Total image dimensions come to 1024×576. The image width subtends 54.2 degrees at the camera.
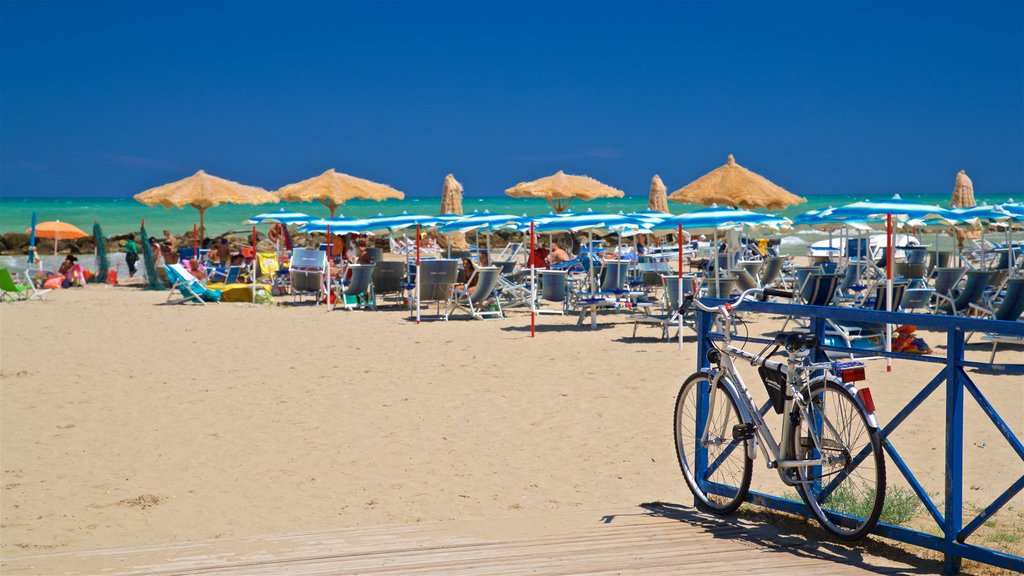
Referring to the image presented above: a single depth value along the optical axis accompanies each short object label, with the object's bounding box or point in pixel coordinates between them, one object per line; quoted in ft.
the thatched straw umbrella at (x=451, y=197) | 81.00
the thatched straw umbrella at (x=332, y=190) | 70.49
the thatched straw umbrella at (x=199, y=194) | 69.46
